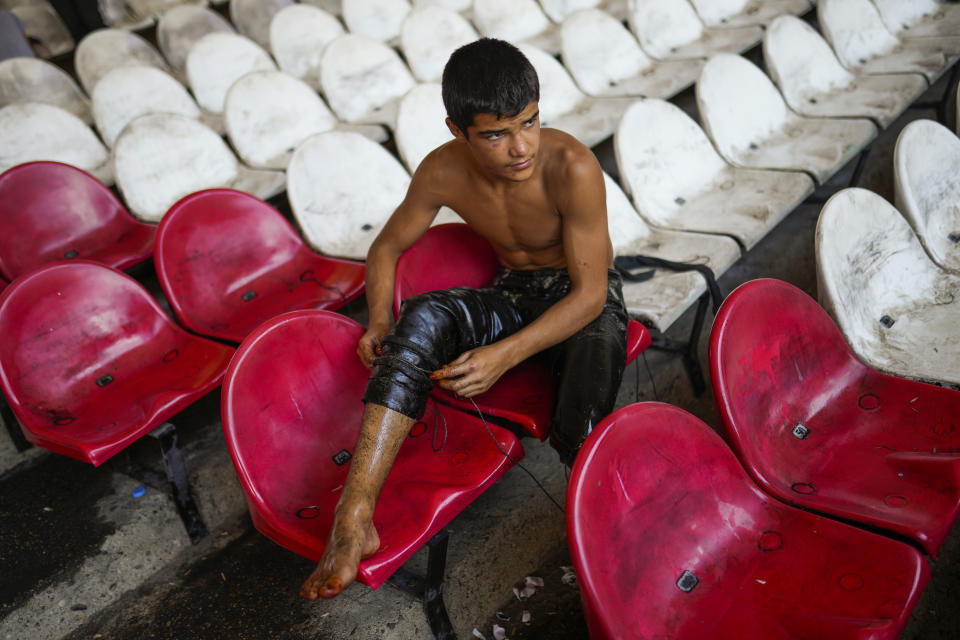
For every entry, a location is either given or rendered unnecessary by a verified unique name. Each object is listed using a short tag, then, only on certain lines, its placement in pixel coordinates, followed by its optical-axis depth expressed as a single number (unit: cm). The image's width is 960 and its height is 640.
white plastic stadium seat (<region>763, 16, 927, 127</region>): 381
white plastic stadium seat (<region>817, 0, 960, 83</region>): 436
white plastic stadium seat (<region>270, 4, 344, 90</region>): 484
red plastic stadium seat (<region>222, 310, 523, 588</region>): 157
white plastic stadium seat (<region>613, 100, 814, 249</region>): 289
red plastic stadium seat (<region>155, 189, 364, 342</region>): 257
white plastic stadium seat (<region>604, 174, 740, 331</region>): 229
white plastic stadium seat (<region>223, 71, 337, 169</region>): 374
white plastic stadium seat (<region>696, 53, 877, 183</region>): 333
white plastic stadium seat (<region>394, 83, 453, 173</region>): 335
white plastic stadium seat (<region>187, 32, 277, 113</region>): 446
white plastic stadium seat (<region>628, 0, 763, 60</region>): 469
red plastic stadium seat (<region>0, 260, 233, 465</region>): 212
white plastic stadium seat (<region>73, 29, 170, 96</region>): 470
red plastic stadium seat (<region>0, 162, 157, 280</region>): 296
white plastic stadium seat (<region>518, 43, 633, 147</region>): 386
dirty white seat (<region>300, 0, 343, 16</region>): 594
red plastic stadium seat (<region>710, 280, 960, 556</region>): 150
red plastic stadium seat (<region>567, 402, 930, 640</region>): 125
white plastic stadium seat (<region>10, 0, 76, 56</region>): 582
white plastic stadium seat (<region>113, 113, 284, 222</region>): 331
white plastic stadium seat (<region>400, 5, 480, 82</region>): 448
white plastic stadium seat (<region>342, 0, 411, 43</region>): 520
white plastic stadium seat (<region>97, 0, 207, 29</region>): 614
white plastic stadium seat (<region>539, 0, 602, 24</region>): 521
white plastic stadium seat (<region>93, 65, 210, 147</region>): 390
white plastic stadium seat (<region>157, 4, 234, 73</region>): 522
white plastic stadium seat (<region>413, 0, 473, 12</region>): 539
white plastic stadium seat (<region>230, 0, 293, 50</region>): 564
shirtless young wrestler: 160
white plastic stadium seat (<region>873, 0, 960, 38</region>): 483
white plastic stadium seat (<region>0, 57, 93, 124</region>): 413
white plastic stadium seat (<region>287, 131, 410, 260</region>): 299
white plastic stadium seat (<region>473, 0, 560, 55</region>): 490
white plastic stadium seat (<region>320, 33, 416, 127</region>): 418
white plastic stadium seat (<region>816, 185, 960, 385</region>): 200
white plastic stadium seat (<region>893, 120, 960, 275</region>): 246
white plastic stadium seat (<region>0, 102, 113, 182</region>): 353
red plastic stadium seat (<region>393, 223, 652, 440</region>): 189
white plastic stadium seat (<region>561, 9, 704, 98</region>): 426
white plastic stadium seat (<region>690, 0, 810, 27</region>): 508
